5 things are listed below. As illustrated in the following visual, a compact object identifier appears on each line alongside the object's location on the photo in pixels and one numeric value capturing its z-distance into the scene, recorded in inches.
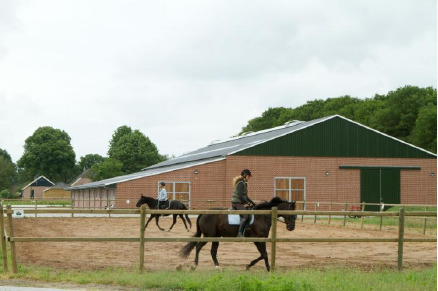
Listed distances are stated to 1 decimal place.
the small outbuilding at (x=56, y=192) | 4606.3
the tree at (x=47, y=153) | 4653.1
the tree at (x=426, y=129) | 2945.4
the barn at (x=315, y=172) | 1963.6
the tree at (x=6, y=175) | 4712.1
